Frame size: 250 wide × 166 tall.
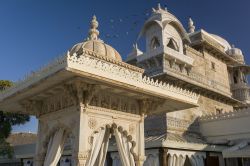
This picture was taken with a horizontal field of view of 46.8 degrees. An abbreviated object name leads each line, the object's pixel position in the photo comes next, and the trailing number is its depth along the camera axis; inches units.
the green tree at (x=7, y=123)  847.1
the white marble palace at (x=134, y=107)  283.9
